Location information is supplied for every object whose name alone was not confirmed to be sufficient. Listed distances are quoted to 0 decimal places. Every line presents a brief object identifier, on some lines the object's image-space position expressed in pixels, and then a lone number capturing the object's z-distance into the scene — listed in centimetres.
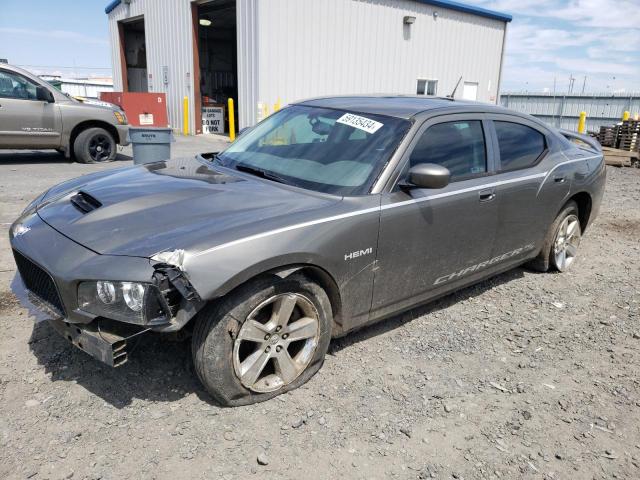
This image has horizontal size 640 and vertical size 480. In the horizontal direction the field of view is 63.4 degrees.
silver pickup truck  927
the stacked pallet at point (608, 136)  1511
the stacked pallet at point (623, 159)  1304
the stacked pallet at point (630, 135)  1446
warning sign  1892
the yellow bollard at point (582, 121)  1689
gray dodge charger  241
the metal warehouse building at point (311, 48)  1562
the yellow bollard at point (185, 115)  1828
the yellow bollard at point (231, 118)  1644
